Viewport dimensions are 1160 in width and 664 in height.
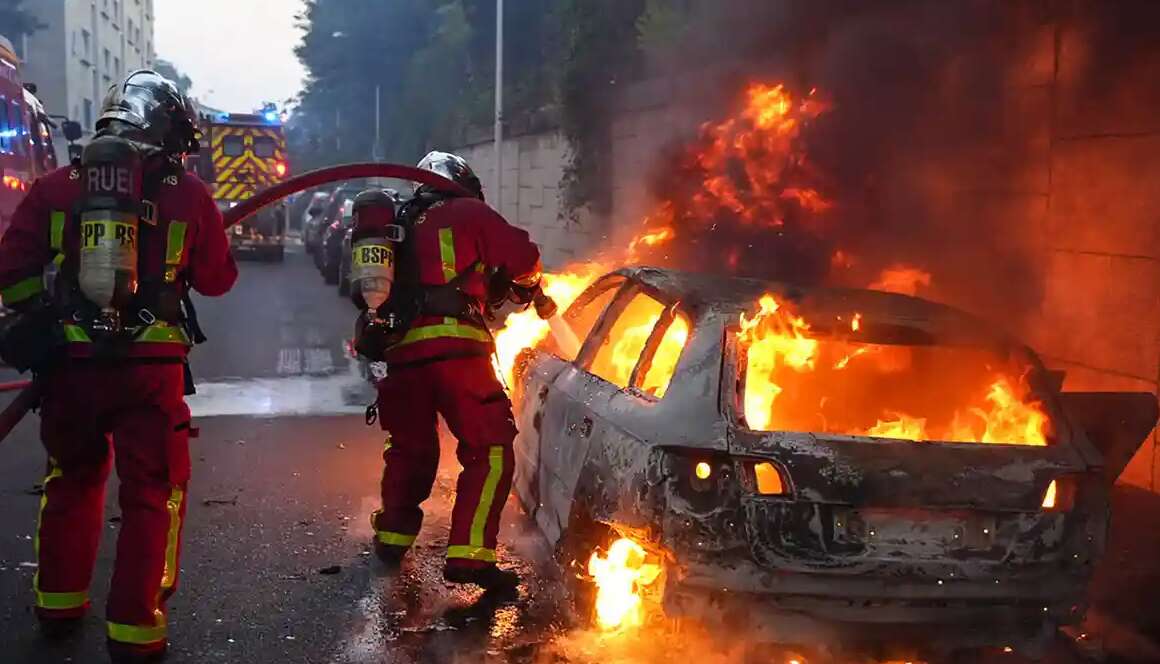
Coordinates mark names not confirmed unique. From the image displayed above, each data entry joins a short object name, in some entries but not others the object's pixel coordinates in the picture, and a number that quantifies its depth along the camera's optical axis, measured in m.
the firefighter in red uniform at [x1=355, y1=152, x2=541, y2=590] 4.75
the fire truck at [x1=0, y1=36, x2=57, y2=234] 12.27
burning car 3.60
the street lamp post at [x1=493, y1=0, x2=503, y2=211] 23.98
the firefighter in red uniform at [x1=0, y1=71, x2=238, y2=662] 3.92
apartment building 39.34
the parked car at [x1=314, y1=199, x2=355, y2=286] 19.41
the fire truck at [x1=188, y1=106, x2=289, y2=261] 26.23
